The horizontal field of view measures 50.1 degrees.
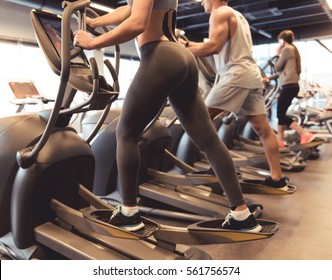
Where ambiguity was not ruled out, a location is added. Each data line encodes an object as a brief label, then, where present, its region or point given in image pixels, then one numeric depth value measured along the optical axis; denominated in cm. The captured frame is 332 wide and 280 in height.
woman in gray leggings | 152
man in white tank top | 239
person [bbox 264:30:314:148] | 454
